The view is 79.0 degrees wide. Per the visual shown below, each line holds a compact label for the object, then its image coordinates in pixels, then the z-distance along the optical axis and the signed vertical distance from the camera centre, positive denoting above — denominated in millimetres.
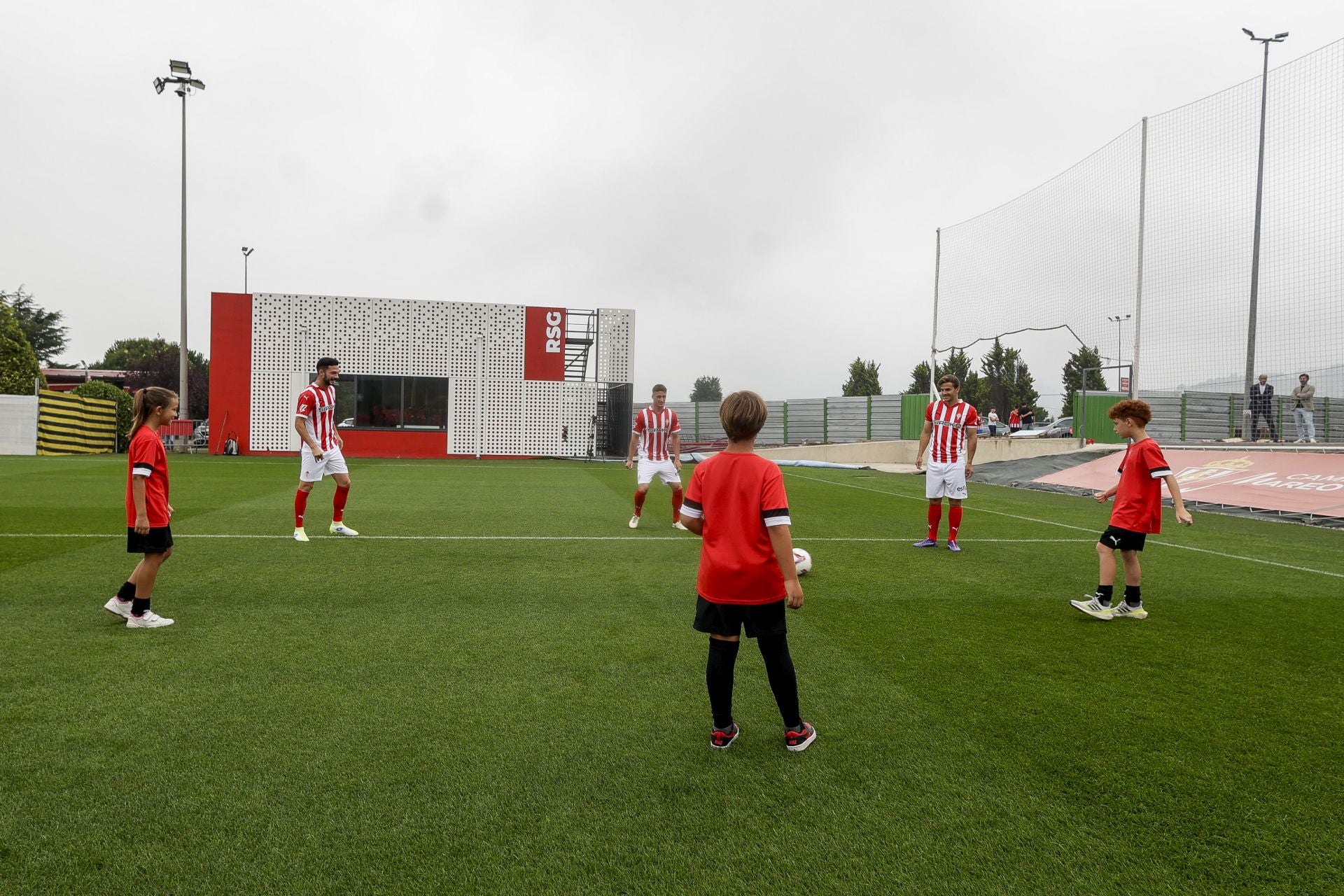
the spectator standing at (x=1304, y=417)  17938 +542
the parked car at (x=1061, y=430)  34469 +200
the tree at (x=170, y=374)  58094 +2451
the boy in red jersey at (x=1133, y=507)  5508 -484
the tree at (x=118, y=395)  28297 +354
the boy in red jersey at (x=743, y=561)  3094 -521
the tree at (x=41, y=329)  66125 +6088
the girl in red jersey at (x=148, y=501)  4727 -557
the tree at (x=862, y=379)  64562 +3892
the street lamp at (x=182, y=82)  28016 +11332
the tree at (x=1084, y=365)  26547 +2617
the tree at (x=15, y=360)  39781 +2093
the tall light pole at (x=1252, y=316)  16766 +2689
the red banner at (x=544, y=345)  31078 +2812
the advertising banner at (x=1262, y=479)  12383 -689
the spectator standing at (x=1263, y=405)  19000 +850
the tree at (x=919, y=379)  53538 +3370
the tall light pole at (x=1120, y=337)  19453 +2420
